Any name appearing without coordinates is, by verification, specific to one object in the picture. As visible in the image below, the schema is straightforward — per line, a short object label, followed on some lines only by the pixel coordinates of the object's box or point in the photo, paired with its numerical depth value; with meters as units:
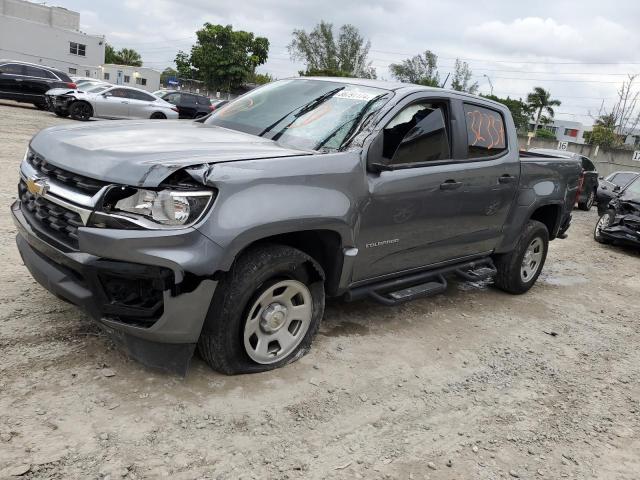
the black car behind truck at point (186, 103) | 24.20
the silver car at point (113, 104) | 17.77
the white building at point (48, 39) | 47.88
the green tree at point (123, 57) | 89.06
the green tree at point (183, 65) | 61.34
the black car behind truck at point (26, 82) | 19.67
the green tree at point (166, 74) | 75.69
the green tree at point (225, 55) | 54.66
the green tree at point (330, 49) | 74.75
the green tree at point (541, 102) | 56.16
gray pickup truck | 2.75
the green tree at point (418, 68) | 70.62
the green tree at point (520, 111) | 56.45
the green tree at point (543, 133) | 52.85
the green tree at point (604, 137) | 35.41
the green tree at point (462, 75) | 64.25
